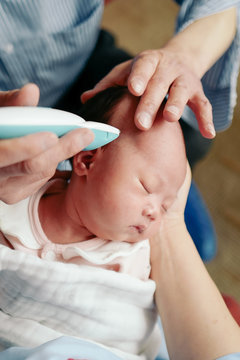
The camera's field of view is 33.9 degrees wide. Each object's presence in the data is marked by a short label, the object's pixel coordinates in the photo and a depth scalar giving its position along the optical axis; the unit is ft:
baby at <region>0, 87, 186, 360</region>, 2.45
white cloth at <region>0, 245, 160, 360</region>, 2.38
